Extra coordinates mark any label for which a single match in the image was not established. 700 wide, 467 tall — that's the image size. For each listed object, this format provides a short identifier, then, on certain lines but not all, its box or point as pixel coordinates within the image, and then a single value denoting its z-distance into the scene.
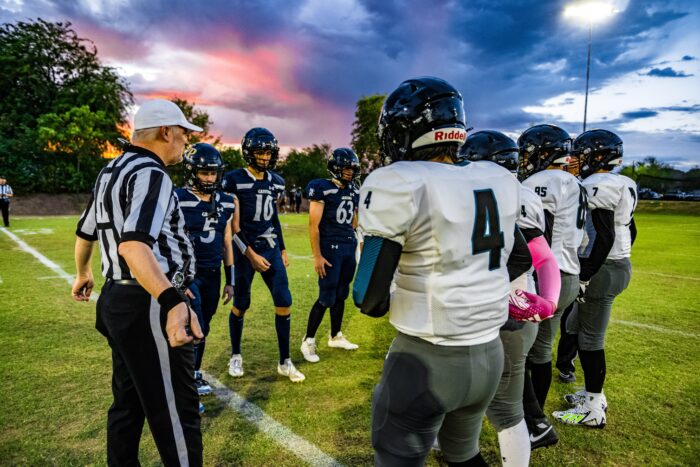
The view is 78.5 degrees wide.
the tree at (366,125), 50.04
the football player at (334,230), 5.20
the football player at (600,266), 3.62
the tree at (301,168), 53.31
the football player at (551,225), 3.23
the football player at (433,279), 1.65
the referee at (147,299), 2.04
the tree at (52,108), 31.27
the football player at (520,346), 2.44
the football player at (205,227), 4.06
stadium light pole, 24.30
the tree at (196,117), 40.05
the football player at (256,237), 4.57
